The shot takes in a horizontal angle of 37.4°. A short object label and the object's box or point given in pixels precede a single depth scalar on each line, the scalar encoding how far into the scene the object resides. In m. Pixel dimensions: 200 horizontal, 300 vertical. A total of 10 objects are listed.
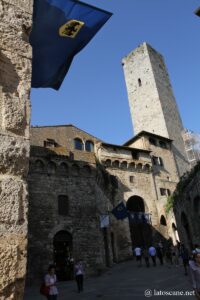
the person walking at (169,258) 17.87
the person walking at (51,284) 6.76
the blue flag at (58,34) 4.64
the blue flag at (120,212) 18.11
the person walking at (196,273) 5.23
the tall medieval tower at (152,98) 36.75
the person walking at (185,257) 12.62
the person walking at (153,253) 17.11
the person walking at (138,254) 18.04
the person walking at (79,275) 11.33
